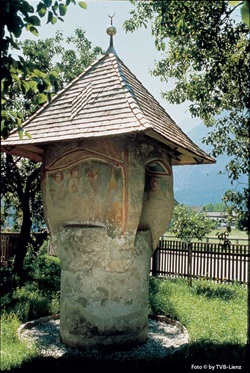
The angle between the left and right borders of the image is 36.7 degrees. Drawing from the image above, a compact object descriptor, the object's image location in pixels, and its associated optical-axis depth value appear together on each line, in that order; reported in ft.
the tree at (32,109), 41.63
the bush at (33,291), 28.20
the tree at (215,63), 21.20
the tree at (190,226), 50.21
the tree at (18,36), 14.31
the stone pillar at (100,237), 20.47
